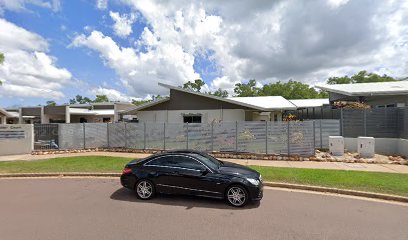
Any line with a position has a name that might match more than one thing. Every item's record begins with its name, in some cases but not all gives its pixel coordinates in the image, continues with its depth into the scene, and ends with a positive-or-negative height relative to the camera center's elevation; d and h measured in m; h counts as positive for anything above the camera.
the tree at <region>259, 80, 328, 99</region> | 62.59 +7.56
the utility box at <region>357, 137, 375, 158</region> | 14.13 -1.29
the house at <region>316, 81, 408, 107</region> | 18.00 +1.94
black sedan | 6.95 -1.45
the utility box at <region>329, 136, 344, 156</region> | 14.70 -1.26
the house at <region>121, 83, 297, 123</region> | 20.34 +1.14
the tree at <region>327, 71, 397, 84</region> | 54.59 +9.62
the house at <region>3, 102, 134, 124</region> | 40.88 +1.91
